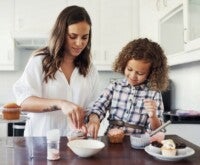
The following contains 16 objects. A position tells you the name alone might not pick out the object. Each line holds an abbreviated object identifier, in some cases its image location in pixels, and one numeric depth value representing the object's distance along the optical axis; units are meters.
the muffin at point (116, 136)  1.16
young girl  1.35
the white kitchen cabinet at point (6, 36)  3.33
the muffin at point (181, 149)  0.98
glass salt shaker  0.95
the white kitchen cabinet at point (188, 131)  1.96
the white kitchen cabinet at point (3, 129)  2.91
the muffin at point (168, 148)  0.96
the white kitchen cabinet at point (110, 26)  3.38
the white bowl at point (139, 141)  1.08
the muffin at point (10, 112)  1.07
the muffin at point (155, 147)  1.00
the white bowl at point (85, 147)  0.96
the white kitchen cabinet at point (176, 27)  1.88
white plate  0.95
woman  1.34
